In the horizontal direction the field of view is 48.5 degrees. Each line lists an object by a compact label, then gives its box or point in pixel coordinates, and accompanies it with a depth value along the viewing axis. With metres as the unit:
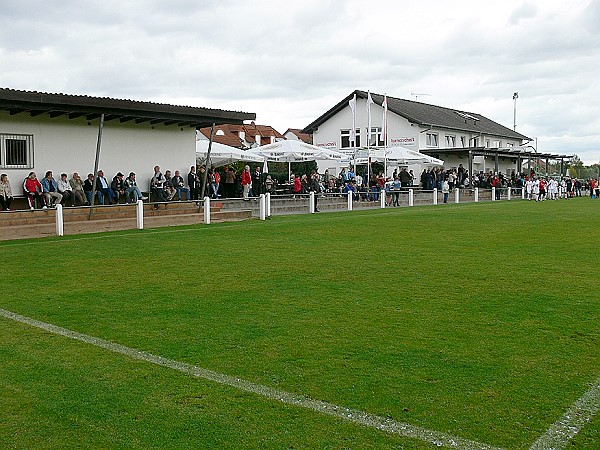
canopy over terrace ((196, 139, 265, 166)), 27.08
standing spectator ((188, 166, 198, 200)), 24.00
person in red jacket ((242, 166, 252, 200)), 27.77
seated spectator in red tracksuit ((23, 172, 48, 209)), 19.02
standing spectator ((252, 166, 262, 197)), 29.03
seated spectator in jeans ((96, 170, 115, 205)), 20.83
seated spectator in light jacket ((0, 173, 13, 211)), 18.38
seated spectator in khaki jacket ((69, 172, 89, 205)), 20.19
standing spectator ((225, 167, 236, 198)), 27.64
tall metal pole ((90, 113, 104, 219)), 19.17
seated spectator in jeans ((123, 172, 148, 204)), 21.72
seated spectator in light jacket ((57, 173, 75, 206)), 19.97
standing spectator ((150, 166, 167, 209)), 22.53
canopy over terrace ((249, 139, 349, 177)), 30.56
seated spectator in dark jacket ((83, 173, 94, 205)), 20.73
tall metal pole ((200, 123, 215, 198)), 22.81
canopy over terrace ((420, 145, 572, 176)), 48.19
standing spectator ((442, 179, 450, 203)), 36.87
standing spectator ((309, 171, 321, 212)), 30.66
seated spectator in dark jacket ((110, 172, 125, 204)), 21.33
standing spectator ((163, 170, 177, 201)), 22.70
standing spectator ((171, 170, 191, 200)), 23.20
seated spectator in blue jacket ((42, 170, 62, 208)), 19.38
